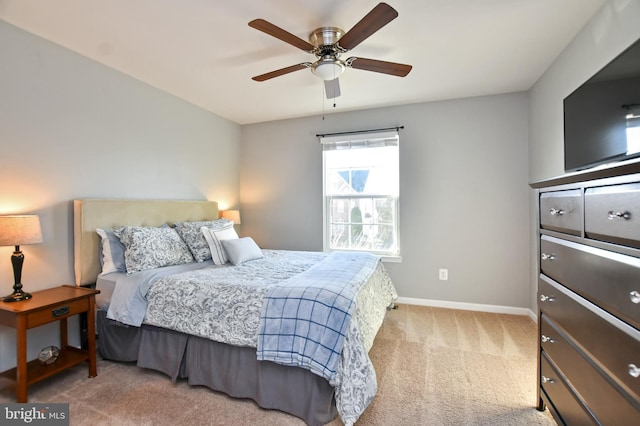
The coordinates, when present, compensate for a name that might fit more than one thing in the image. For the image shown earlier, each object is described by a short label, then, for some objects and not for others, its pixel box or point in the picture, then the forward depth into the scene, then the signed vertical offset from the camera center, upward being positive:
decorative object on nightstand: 2.05 -0.99
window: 3.82 +0.26
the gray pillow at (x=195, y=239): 2.86 -0.26
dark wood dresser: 0.99 -0.35
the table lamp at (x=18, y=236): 1.86 -0.14
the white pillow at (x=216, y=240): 2.80 -0.27
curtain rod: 3.72 +1.05
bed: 1.63 -0.67
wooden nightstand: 1.77 -0.68
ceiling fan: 1.79 +1.09
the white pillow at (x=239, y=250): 2.74 -0.36
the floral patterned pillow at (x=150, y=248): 2.38 -0.30
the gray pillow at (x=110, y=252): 2.45 -0.33
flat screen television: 1.35 +0.49
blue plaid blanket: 1.59 -0.64
